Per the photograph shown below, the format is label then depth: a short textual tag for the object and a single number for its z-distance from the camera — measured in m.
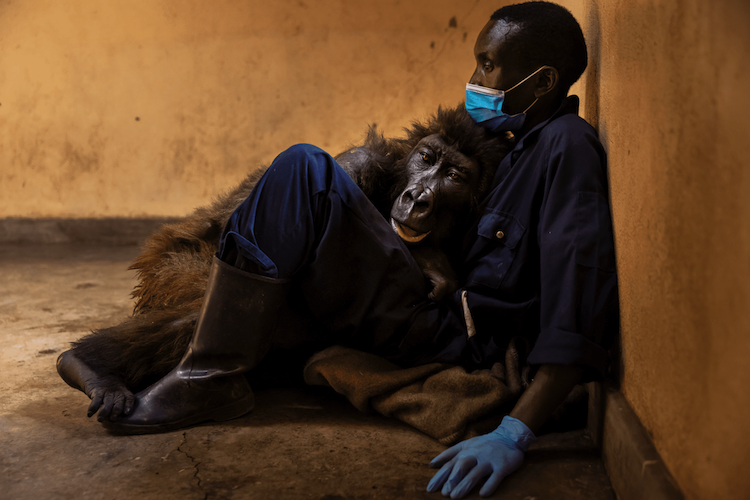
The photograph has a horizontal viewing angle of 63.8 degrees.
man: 1.32
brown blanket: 1.46
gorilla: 1.61
